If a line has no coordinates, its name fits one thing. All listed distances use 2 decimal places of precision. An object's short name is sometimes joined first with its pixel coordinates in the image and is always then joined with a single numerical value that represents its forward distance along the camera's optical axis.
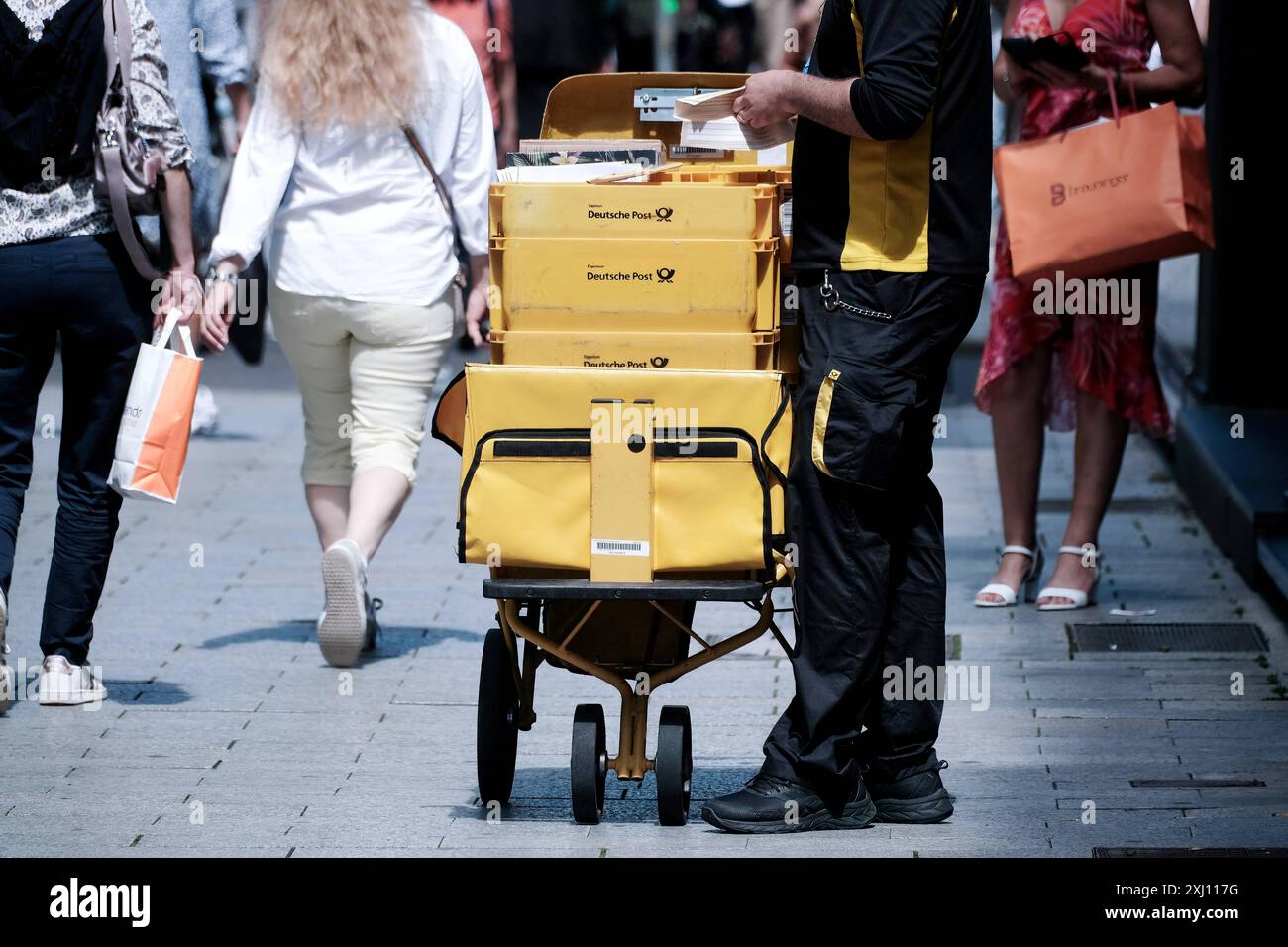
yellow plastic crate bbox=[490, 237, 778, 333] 9.45
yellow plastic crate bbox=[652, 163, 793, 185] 9.95
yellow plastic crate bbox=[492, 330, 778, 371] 9.48
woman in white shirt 12.63
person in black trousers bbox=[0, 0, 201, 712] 11.66
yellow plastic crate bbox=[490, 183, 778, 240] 9.49
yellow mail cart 9.25
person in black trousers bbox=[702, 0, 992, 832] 9.16
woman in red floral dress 13.64
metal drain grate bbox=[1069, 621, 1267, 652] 13.45
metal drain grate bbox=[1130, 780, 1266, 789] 10.46
